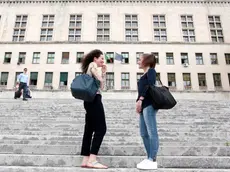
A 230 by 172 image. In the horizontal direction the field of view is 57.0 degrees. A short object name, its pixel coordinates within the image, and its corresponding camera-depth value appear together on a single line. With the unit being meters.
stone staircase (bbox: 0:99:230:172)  3.79
